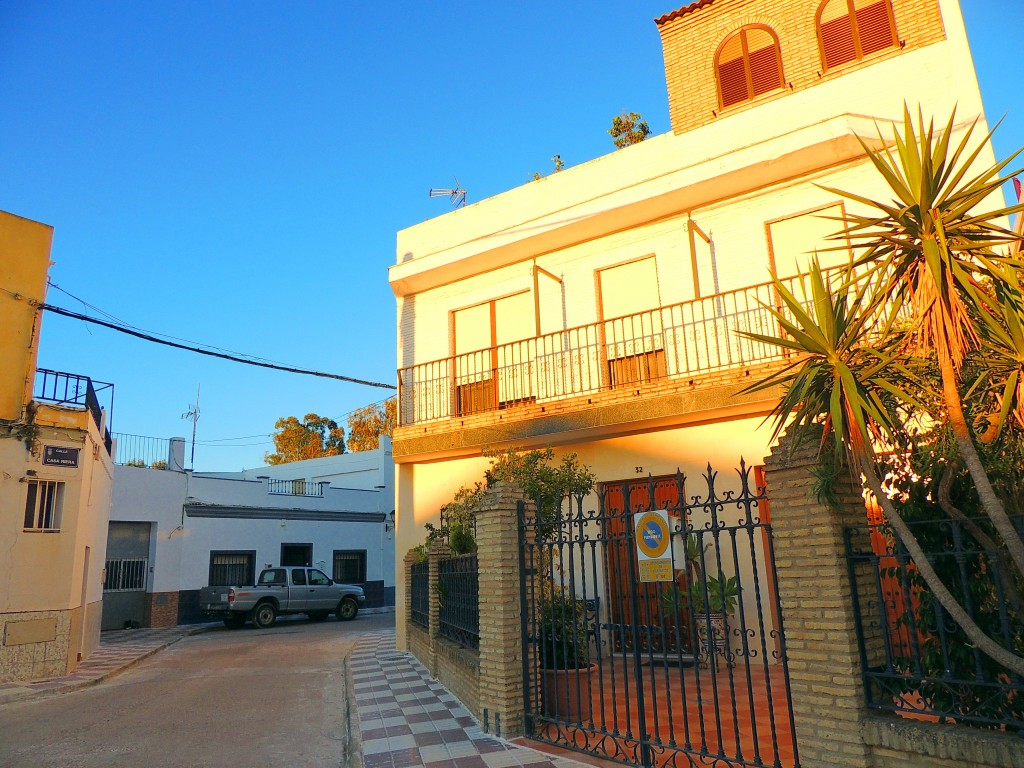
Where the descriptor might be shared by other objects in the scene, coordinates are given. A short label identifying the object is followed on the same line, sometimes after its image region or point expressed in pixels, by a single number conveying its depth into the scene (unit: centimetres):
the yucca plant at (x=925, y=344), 377
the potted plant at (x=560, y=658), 684
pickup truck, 1998
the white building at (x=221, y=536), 2134
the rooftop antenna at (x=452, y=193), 1605
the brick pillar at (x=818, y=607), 416
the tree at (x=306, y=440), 4734
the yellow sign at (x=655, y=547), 553
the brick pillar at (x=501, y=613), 666
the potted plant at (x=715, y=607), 943
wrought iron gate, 520
